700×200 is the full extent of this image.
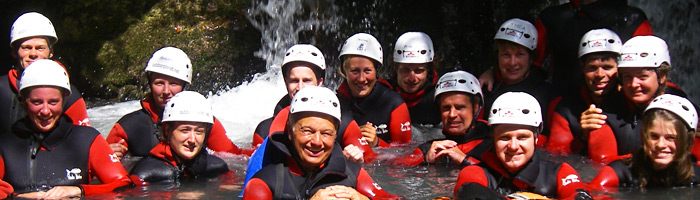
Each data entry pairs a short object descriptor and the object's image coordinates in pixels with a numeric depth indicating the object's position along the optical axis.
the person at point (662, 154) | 6.13
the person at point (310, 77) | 7.23
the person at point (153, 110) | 7.35
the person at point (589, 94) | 7.29
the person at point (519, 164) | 5.64
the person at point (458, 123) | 6.99
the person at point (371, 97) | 8.04
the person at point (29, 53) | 7.45
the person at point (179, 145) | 6.62
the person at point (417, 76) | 8.25
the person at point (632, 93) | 6.91
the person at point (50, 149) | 5.98
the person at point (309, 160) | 5.41
